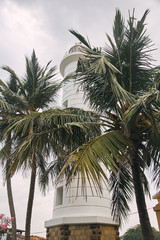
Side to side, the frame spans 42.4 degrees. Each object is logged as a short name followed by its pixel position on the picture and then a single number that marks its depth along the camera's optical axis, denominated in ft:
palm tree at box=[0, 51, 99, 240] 18.34
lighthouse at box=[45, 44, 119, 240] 29.94
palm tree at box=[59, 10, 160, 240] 14.41
